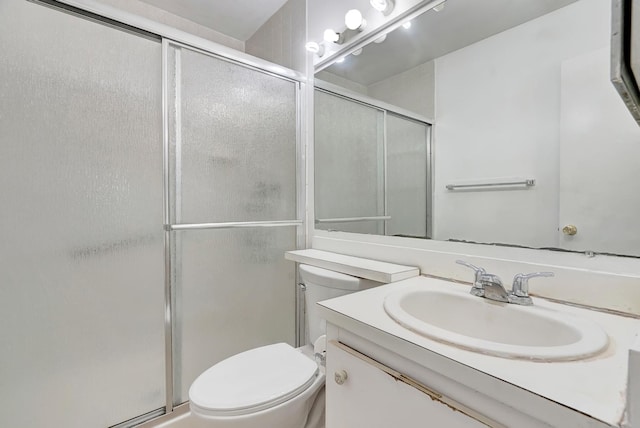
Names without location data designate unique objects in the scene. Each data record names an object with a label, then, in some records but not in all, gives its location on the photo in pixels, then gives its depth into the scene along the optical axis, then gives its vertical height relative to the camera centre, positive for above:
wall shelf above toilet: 1.09 -0.24
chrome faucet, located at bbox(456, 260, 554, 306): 0.80 -0.23
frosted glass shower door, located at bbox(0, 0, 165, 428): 1.07 -0.05
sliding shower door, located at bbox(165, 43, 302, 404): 1.40 +0.02
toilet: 0.93 -0.62
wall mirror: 0.81 +0.28
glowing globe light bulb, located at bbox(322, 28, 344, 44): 1.58 +0.95
